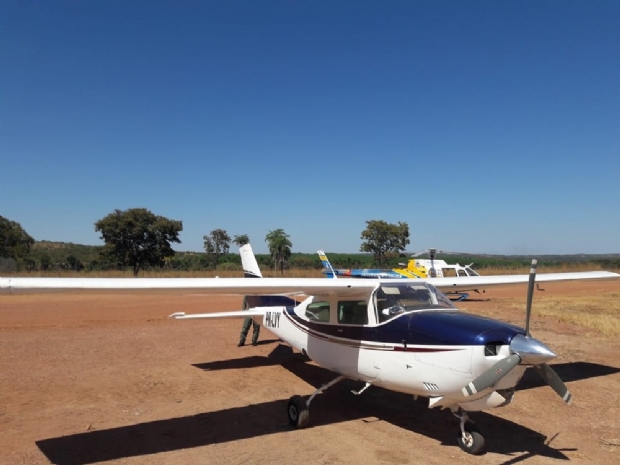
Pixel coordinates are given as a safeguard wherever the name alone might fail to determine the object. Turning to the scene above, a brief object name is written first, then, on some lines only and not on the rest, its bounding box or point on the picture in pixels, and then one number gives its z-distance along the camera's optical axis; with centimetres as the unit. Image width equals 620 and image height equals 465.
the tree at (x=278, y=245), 5459
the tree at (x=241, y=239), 6679
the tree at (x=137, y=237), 4300
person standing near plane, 1271
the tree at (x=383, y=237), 5819
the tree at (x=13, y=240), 4428
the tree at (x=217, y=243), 7588
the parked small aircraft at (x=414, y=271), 2530
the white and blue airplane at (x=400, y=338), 545
